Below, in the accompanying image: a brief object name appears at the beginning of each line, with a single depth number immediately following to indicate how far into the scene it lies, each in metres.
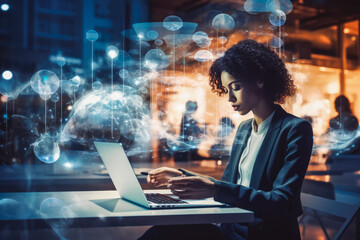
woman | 1.06
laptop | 1.03
